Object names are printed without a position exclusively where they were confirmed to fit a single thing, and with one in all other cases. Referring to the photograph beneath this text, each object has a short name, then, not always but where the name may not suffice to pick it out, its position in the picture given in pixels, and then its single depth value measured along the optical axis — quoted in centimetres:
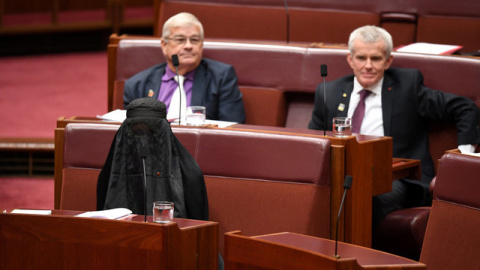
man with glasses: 1981
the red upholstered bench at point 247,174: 1906
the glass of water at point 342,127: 1913
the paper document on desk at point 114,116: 1938
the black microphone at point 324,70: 1920
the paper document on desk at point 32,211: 1863
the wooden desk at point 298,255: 1826
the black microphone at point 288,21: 2040
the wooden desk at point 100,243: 1846
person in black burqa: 1881
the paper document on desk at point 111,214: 1863
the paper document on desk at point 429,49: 1978
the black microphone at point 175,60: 1954
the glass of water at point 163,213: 1857
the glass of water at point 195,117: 1930
